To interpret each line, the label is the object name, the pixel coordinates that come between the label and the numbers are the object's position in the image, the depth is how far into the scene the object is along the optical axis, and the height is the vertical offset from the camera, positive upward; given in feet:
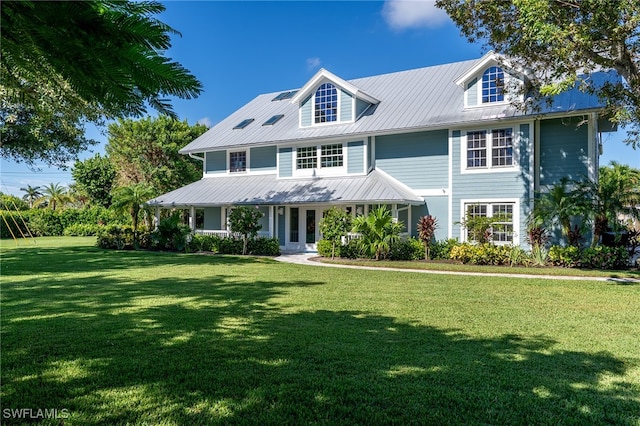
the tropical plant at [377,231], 57.36 -1.03
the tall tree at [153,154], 114.54 +19.94
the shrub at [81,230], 124.36 -2.20
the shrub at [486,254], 53.33 -4.06
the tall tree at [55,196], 188.34 +13.14
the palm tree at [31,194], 217.56 +15.44
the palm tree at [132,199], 79.71 +4.73
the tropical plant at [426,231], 59.21 -1.05
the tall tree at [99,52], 4.62 +2.17
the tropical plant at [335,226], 61.00 -0.36
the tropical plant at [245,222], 65.72 +0.22
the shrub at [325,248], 62.69 -3.80
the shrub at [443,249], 59.26 -3.69
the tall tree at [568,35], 34.99 +17.53
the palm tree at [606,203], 48.65 +2.60
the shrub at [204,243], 71.72 -3.48
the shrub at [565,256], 49.90 -3.96
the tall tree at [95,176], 140.26 +16.42
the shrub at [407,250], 60.03 -3.91
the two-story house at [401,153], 57.41 +11.74
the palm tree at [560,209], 50.16 +1.85
